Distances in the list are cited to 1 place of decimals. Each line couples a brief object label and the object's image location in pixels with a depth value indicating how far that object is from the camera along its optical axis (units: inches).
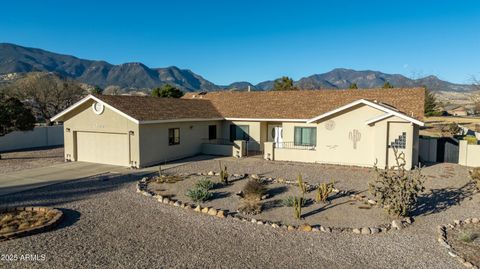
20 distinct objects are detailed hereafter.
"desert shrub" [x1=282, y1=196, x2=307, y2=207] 449.1
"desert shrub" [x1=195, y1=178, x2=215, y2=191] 525.0
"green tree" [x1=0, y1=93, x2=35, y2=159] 799.1
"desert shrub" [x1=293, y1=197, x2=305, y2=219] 399.1
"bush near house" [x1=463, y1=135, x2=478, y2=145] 807.8
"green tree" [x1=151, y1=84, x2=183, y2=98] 1608.0
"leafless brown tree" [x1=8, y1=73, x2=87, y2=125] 1429.6
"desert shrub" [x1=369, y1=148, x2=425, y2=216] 398.9
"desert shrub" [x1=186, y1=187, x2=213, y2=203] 469.7
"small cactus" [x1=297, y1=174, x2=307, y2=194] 505.4
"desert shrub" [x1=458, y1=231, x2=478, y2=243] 334.5
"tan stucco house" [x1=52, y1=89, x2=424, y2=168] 711.1
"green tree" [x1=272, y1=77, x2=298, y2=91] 1794.5
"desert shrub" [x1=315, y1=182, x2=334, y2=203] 468.8
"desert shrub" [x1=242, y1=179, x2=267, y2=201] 484.1
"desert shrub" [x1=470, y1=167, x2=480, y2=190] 548.5
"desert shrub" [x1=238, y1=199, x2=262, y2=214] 426.6
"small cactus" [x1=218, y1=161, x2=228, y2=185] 571.2
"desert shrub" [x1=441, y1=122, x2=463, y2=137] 1223.1
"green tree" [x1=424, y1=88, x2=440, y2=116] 2055.9
